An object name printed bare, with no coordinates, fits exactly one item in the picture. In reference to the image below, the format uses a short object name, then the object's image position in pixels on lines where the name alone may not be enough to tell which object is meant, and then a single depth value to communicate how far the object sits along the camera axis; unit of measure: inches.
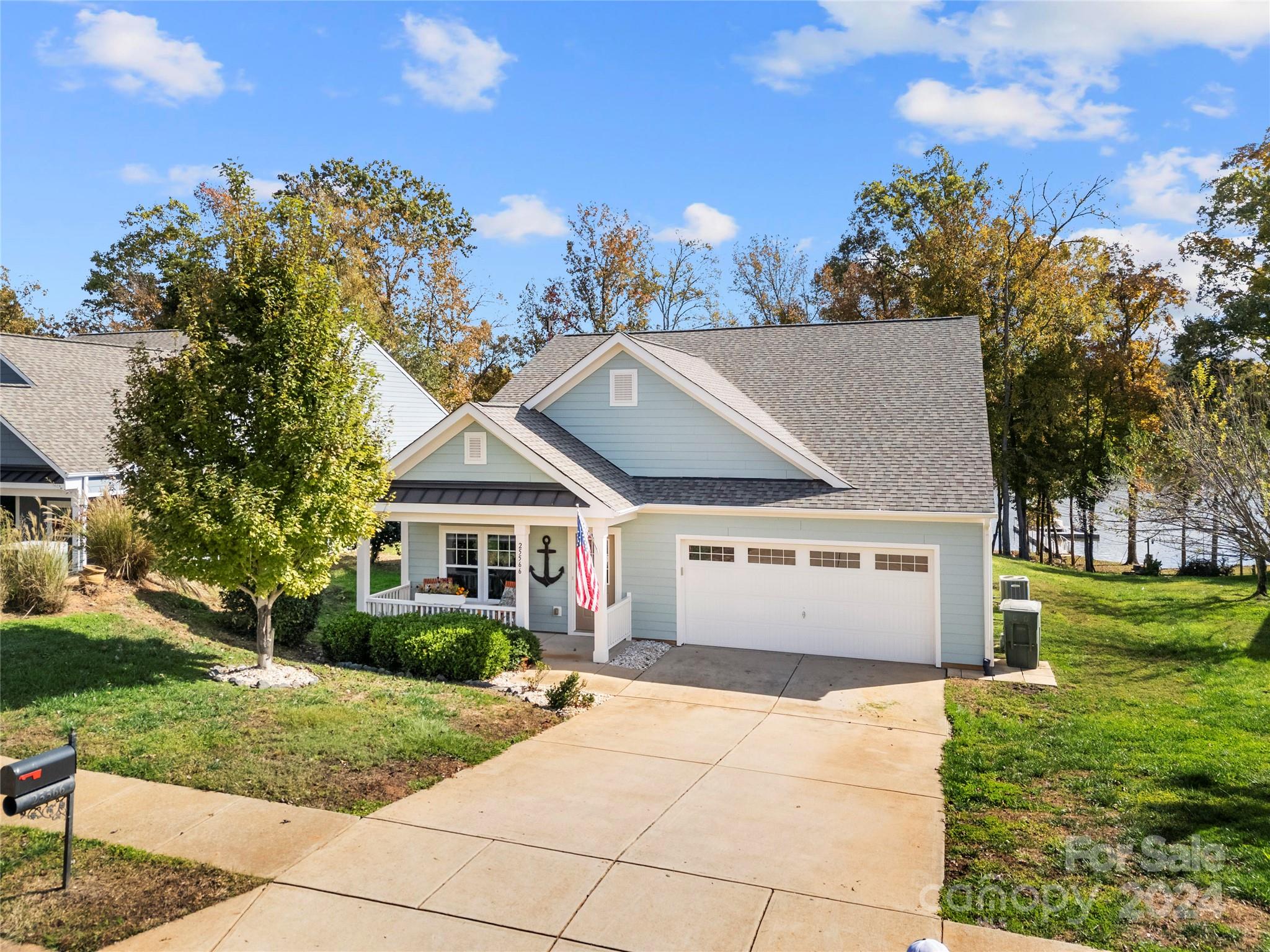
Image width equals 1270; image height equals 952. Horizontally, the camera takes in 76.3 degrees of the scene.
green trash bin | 527.8
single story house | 552.4
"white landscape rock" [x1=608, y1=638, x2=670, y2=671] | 545.6
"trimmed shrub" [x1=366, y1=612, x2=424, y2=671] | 516.1
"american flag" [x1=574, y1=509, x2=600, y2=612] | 509.7
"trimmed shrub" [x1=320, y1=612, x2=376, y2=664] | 534.3
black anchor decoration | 627.5
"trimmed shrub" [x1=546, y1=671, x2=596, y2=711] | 440.8
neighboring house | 740.0
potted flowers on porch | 607.5
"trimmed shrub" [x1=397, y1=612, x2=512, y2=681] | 494.6
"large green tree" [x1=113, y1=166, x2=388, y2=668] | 423.8
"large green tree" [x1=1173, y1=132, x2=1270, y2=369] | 1168.2
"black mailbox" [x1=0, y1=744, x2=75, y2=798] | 217.0
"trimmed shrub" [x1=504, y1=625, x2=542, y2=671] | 521.3
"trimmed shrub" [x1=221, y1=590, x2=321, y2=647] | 560.1
